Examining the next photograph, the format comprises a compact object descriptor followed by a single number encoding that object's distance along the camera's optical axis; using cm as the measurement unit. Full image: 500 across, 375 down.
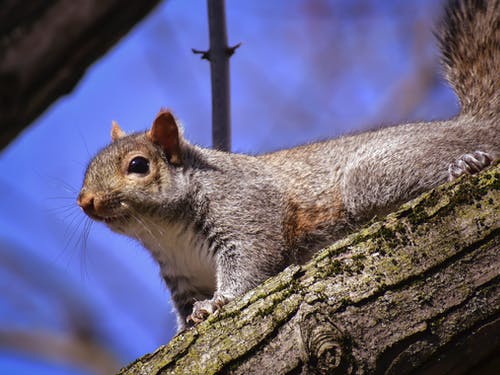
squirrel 748
